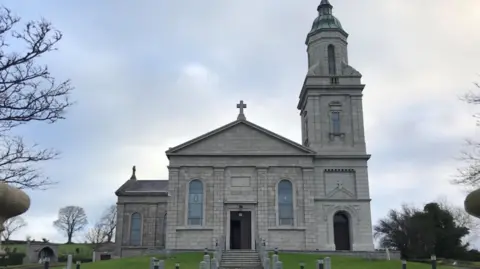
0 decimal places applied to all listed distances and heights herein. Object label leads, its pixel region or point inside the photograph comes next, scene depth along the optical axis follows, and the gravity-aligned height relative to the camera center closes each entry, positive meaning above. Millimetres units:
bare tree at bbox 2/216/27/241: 70062 +2840
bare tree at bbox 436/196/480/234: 64006 +4720
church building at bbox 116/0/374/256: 37219 +5509
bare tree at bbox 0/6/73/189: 11758 +3983
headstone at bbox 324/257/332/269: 21688 -505
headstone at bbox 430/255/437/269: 21716 -451
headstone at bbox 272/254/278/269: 22156 -324
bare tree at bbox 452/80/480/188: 17094 +2655
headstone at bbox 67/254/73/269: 23172 -451
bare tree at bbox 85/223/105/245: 91062 +3290
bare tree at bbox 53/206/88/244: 95625 +6514
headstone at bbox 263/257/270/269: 24781 -543
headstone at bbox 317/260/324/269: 21180 -496
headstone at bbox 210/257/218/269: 24198 -575
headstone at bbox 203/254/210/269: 23311 -417
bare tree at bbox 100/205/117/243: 86500 +5212
